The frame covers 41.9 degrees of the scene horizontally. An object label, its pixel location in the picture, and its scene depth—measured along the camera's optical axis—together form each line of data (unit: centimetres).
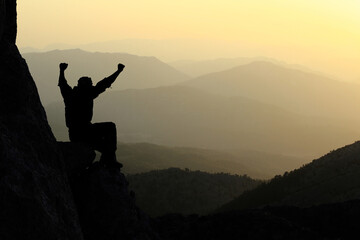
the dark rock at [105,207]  1212
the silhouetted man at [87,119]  1295
